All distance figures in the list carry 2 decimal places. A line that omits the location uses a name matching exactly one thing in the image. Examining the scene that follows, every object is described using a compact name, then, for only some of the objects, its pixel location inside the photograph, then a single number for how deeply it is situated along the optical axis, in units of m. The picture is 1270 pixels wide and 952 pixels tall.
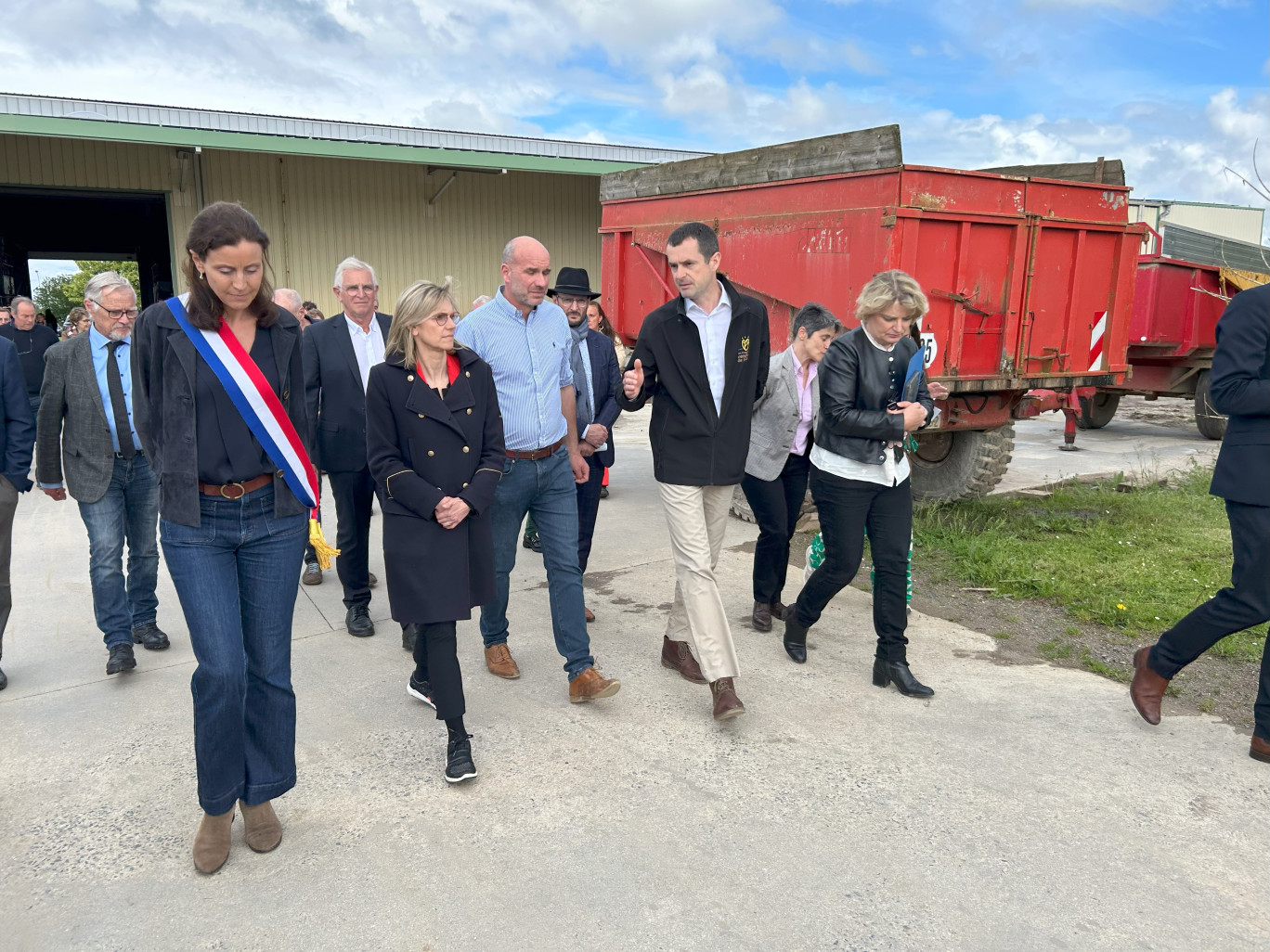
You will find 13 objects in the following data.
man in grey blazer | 4.32
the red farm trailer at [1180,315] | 11.60
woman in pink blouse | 4.80
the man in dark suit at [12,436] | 4.11
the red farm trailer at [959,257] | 6.18
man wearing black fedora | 4.86
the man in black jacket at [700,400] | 3.86
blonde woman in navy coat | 3.29
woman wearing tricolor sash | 2.67
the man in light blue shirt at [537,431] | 3.96
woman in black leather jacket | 3.95
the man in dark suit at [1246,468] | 3.35
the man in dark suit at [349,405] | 4.81
